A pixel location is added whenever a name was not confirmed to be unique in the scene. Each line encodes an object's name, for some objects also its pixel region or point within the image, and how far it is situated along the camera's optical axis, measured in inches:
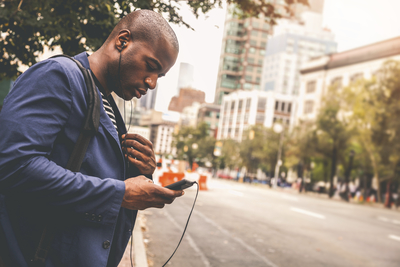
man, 51.6
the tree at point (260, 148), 2415.1
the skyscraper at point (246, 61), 4707.2
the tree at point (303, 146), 1642.5
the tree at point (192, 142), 1085.1
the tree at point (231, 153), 2871.6
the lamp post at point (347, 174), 1444.4
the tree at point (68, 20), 155.8
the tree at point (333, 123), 1539.1
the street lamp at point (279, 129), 2272.4
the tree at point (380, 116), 1226.0
